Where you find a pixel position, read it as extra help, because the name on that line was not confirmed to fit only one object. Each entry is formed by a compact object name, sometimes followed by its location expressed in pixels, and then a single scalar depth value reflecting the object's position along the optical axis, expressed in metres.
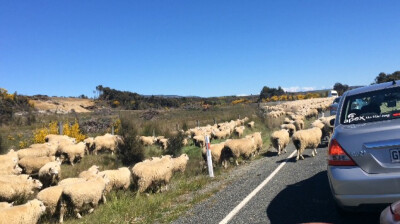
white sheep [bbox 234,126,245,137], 22.44
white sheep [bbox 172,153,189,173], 11.97
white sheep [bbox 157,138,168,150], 19.21
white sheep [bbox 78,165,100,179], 9.58
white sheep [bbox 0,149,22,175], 11.67
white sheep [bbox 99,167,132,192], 9.77
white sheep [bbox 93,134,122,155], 18.30
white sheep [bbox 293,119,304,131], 20.69
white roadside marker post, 10.77
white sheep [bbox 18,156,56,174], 12.80
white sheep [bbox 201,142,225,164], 12.94
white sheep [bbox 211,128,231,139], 22.31
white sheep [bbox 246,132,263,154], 15.11
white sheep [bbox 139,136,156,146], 20.38
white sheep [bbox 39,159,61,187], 10.80
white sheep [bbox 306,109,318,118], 32.25
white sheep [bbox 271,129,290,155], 13.50
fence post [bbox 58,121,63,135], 19.89
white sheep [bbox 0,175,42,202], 8.70
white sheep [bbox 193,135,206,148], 19.86
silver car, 3.96
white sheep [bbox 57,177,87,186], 8.75
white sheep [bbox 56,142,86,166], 15.44
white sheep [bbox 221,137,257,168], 12.94
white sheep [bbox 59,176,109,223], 7.76
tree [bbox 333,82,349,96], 88.50
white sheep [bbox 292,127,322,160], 11.48
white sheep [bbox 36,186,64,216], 7.69
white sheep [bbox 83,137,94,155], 18.66
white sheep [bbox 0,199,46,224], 6.30
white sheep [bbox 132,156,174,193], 9.56
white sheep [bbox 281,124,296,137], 18.51
